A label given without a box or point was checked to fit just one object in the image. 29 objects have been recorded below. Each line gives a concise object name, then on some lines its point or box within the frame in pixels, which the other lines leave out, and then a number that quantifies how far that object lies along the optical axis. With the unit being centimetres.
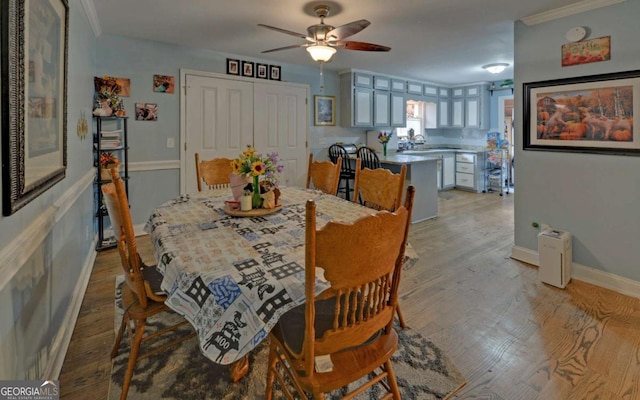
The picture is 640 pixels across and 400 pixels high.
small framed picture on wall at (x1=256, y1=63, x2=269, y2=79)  475
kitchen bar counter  448
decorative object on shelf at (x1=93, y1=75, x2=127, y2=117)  349
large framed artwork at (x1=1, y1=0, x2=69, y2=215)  109
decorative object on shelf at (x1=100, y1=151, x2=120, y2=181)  353
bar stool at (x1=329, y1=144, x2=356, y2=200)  480
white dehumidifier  266
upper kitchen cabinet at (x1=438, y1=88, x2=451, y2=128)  728
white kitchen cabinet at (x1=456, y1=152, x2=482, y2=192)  678
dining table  106
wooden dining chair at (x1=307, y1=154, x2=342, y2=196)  274
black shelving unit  350
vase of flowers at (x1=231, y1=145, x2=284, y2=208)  187
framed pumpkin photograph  250
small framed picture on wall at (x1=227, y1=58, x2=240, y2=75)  450
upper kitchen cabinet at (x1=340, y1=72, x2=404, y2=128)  564
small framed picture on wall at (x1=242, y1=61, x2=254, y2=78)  464
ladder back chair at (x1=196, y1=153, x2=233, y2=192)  293
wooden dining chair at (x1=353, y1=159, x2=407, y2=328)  208
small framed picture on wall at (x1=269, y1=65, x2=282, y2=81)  489
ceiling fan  274
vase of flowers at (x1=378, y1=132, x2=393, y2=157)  561
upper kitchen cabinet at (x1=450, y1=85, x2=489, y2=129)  696
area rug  158
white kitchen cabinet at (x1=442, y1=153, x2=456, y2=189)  698
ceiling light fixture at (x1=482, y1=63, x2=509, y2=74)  502
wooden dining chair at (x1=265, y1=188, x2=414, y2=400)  96
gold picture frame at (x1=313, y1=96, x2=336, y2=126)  553
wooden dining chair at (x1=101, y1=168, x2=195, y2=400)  134
